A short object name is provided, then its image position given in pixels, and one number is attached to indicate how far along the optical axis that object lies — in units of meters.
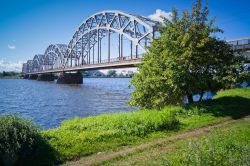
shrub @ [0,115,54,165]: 8.46
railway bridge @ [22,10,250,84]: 70.04
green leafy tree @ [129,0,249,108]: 19.22
